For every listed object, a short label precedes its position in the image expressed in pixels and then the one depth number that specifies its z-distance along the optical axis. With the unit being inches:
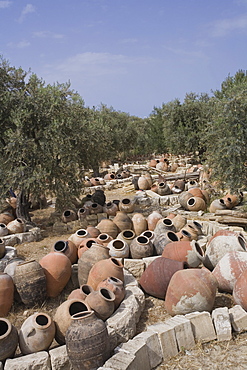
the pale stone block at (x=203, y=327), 174.9
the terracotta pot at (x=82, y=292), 192.9
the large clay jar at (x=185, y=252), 239.9
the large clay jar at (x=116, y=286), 196.4
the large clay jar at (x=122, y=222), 338.6
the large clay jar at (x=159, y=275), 220.1
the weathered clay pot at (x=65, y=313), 172.7
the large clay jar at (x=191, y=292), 191.5
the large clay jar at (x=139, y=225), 346.9
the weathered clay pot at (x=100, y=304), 179.3
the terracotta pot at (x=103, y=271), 212.5
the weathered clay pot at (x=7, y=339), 156.5
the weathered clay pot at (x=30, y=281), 209.3
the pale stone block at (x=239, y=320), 179.8
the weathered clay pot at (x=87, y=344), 150.6
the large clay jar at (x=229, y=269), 219.8
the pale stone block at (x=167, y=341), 164.7
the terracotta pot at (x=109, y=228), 325.1
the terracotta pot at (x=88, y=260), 232.5
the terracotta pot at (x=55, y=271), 222.7
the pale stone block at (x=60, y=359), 155.8
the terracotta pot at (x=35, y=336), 162.9
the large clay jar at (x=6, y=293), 201.6
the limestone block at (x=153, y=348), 160.7
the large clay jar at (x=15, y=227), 372.2
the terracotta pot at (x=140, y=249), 268.1
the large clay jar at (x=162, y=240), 271.8
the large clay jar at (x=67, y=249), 260.1
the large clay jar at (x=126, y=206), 443.8
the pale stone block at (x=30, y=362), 148.6
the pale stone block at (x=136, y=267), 254.4
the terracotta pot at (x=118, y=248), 268.1
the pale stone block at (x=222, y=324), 174.7
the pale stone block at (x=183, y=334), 169.8
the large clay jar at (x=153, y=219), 344.2
